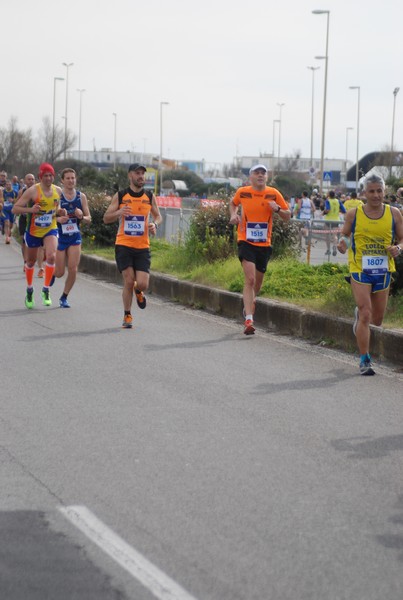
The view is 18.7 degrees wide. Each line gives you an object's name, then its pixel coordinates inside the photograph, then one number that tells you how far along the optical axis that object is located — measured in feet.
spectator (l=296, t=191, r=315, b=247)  117.70
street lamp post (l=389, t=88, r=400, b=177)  241.80
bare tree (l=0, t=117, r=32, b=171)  324.80
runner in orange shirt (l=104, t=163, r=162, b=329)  47.42
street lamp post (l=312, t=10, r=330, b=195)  198.23
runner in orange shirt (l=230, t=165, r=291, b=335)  46.21
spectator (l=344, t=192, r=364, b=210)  94.80
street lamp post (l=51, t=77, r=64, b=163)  314.22
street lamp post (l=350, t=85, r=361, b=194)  302.66
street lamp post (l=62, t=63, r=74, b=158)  317.63
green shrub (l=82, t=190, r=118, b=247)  90.68
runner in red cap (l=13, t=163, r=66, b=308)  53.67
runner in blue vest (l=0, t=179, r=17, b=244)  115.01
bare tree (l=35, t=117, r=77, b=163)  328.08
